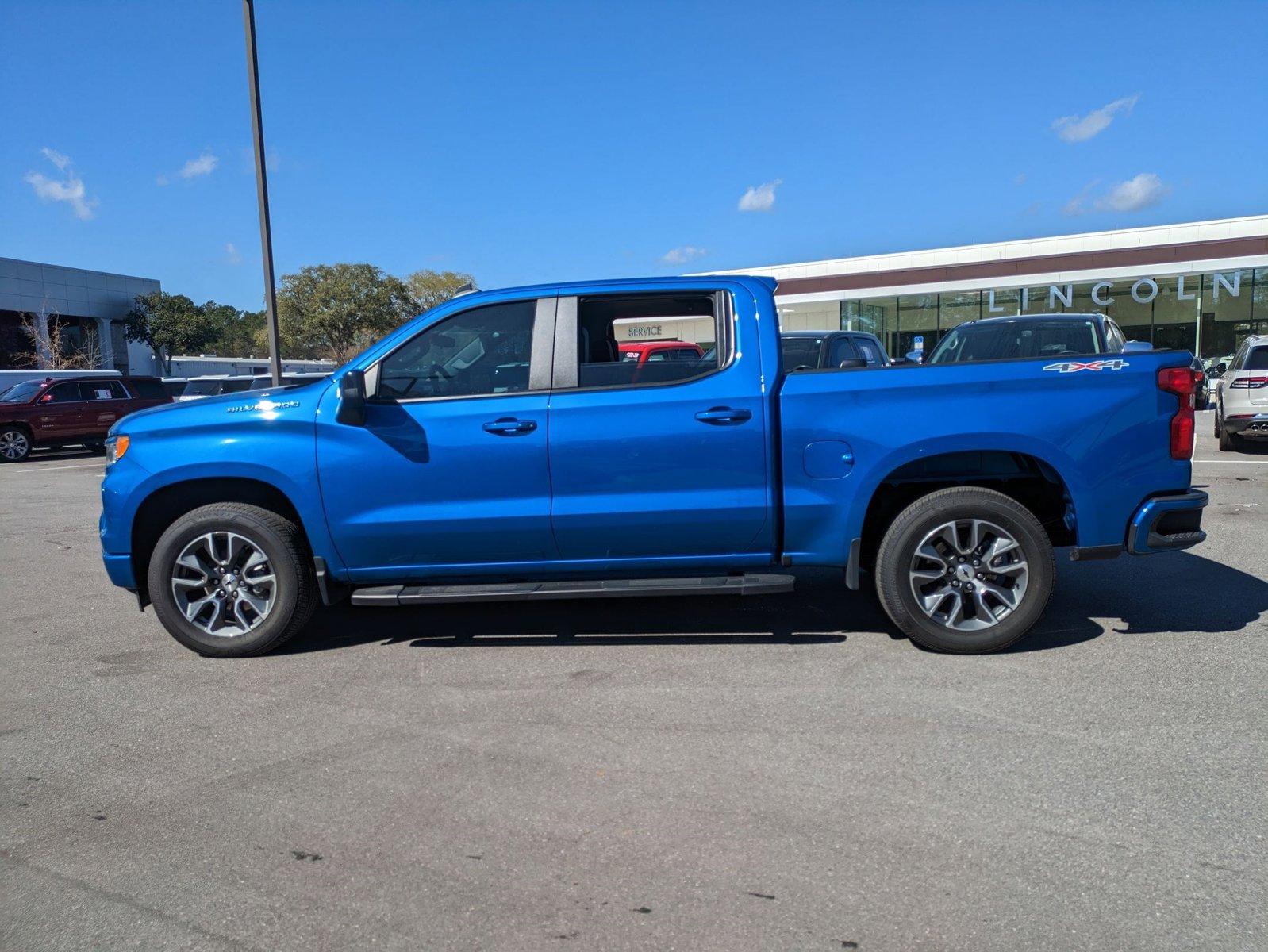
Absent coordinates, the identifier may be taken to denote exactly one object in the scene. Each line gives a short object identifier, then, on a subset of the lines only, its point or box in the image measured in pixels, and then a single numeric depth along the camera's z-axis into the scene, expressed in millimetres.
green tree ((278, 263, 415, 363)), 48188
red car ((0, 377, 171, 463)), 21250
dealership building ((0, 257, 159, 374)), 40719
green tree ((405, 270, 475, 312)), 63906
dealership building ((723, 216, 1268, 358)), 29875
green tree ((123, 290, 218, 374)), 46875
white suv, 13492
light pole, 12344
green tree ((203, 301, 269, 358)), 69056
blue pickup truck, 4867
